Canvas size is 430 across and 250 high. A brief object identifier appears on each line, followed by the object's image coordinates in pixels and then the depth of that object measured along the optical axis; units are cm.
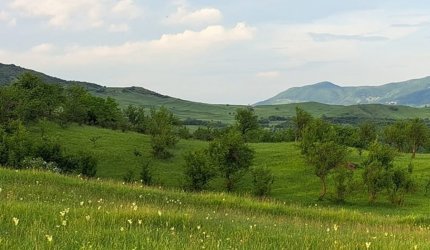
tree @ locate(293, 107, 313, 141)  9275
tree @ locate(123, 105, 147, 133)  11166
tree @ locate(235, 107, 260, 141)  9881
